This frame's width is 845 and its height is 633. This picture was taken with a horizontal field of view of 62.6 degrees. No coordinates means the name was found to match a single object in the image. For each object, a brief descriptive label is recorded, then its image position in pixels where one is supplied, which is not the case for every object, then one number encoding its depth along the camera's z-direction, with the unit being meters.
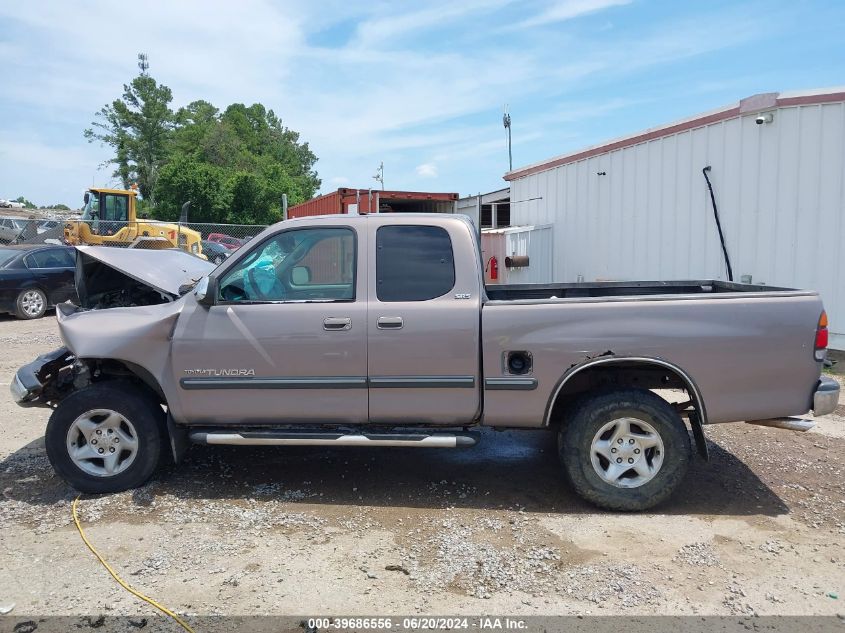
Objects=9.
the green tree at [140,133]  62.19
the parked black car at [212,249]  25.63
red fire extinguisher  15.07
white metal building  9.17
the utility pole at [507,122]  43.88
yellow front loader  20.19
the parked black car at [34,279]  13.87
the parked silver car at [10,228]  29.66
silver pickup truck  4.47
